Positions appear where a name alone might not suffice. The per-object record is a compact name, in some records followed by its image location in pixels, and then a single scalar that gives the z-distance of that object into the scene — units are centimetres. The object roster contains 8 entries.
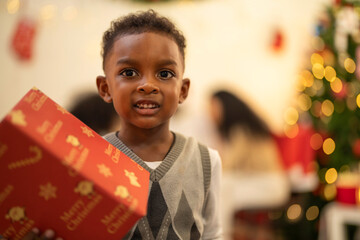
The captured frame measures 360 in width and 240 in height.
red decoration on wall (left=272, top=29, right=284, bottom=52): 347
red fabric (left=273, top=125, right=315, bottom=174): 250
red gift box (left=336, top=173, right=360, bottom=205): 208
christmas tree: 233
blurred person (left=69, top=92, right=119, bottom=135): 190
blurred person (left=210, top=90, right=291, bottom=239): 237
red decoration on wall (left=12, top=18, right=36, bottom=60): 296
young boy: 67
